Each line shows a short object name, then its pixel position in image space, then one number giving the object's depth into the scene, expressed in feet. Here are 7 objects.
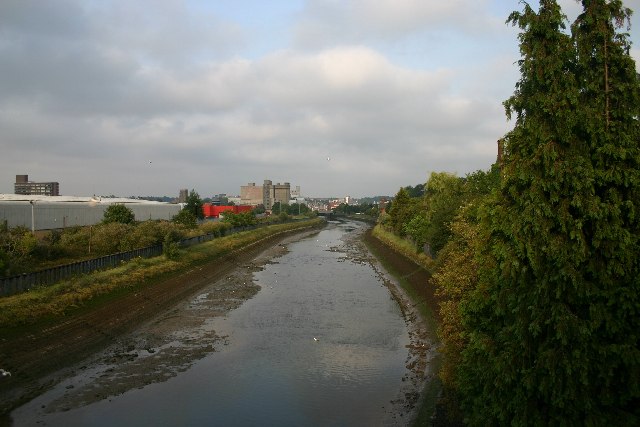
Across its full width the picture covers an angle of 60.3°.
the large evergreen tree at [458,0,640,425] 32.19
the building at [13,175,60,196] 540.93
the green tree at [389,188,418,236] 230.48
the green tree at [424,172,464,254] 136.05
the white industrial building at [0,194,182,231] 179.11
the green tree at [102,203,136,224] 203.57
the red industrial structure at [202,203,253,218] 491.31
